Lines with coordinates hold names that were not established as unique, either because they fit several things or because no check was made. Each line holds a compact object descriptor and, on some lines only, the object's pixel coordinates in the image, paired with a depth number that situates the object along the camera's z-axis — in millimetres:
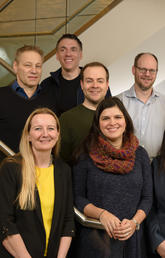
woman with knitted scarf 2080
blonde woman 1921
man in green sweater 2469
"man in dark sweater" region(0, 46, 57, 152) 2484
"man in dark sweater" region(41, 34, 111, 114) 3127
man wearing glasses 2893
